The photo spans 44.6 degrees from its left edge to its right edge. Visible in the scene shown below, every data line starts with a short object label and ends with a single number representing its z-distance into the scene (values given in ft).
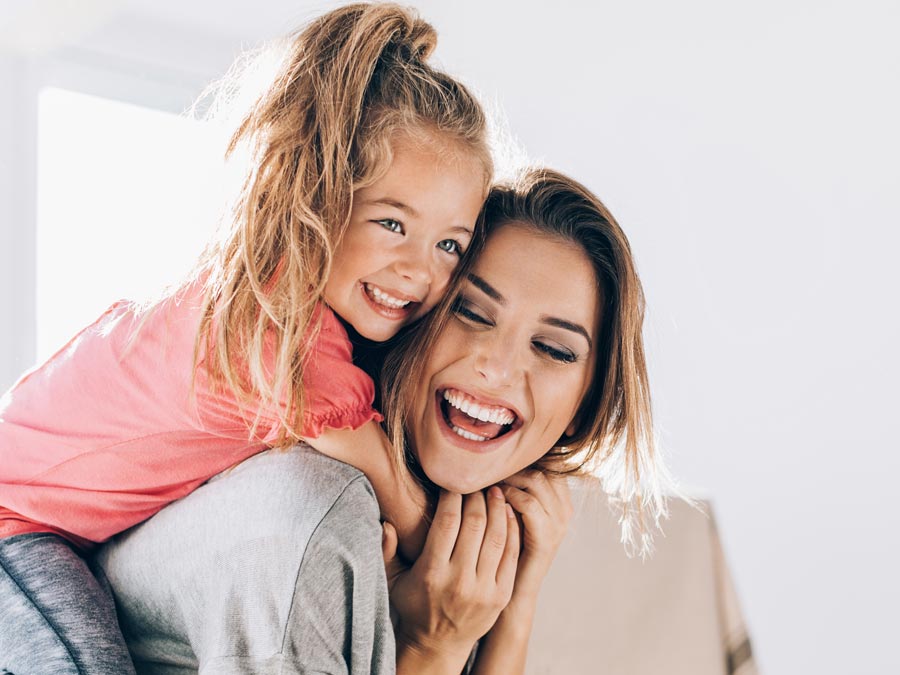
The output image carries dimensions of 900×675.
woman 3.80
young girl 4.09
